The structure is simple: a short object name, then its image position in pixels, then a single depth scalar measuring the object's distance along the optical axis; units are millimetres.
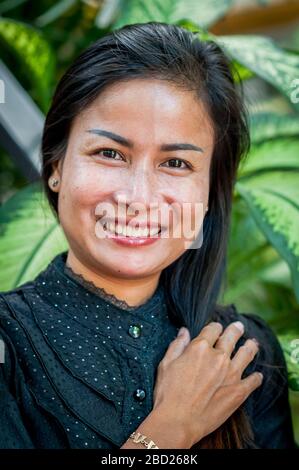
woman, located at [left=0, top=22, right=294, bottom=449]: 979
